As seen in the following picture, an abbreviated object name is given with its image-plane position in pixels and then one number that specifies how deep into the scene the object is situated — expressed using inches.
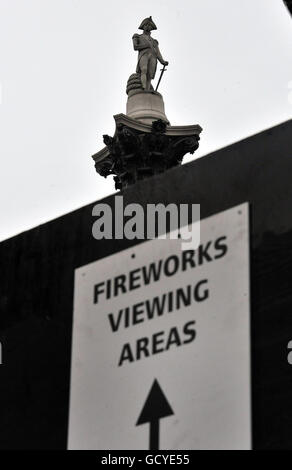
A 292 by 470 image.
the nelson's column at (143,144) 1587.1
